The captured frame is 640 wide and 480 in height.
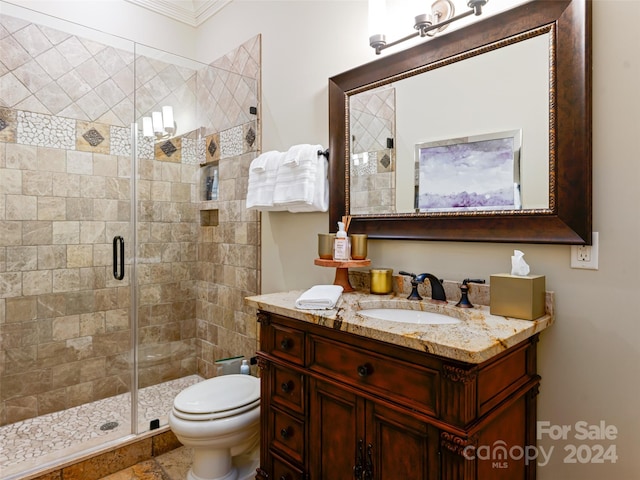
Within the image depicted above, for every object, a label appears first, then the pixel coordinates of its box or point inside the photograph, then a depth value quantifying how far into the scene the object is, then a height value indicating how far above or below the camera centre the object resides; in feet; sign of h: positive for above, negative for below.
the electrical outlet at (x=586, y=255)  3.99 -0.26
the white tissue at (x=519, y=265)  4.21 -0.38
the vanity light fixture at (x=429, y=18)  4.57 +2.72
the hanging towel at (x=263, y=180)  7.04 +0.99
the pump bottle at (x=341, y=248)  5.73 -0.24
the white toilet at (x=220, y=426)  5.66 -2.89
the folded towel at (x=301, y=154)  6.52 +1.36
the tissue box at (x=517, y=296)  3.99 -0.69
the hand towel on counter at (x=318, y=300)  4.69 -0.85
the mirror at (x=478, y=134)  4.07 +1.27
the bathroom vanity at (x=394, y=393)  3.37 -1.69
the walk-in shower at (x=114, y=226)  7.89 +0.16
